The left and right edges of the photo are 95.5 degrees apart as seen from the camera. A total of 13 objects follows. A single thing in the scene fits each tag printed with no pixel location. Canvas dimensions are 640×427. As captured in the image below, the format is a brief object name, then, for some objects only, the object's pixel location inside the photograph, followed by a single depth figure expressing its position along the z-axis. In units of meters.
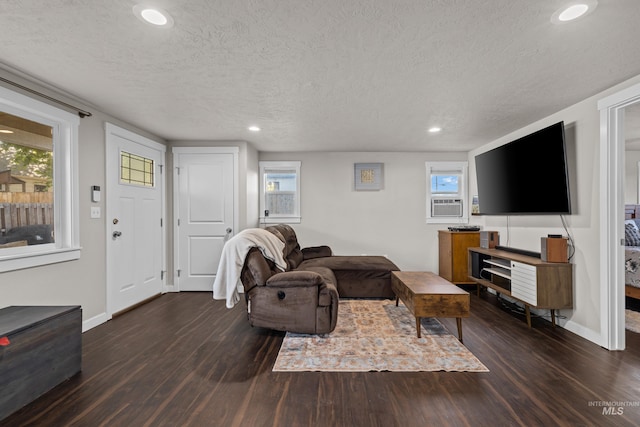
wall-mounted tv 2.92
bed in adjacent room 3.54
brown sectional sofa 2.73
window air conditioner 5.19
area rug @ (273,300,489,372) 2.24
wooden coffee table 2.63
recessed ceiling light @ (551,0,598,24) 1.49
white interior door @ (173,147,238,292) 4.41
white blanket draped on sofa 2.78
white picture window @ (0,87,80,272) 2.32
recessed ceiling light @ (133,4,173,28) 1.53
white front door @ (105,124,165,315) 3.34
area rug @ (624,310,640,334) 2.95
